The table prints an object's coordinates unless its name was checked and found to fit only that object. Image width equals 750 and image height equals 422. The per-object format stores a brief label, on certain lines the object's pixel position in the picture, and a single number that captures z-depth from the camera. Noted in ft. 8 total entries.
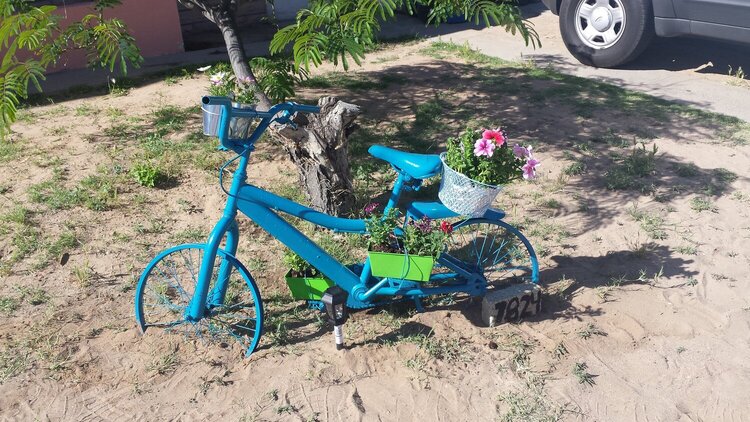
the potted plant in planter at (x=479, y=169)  12.29
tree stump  15.93
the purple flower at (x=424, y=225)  12.64
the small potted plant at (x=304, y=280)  13.64
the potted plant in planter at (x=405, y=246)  12.50
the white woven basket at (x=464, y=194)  12.28
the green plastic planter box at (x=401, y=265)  12.44
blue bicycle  12.14
